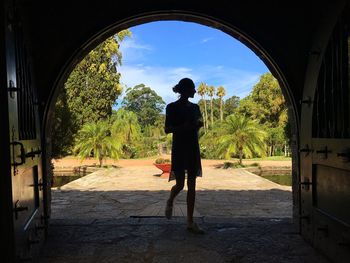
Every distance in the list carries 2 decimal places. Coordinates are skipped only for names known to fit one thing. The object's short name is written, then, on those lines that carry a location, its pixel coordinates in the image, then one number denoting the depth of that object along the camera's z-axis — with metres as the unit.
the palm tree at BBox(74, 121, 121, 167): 17.27
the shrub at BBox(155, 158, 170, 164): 14.38
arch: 4.39
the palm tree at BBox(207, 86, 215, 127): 43.38
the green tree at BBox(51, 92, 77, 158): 12.95
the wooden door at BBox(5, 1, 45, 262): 2.41
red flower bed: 13.77
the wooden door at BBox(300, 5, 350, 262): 2.90
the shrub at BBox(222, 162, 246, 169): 17.15
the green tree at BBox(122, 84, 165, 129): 56.66
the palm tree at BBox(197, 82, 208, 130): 43.47
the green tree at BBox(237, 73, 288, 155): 29.59
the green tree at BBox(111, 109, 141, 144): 25.59
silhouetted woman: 4.20
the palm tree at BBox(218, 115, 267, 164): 16.64
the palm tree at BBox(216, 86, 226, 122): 43.12
